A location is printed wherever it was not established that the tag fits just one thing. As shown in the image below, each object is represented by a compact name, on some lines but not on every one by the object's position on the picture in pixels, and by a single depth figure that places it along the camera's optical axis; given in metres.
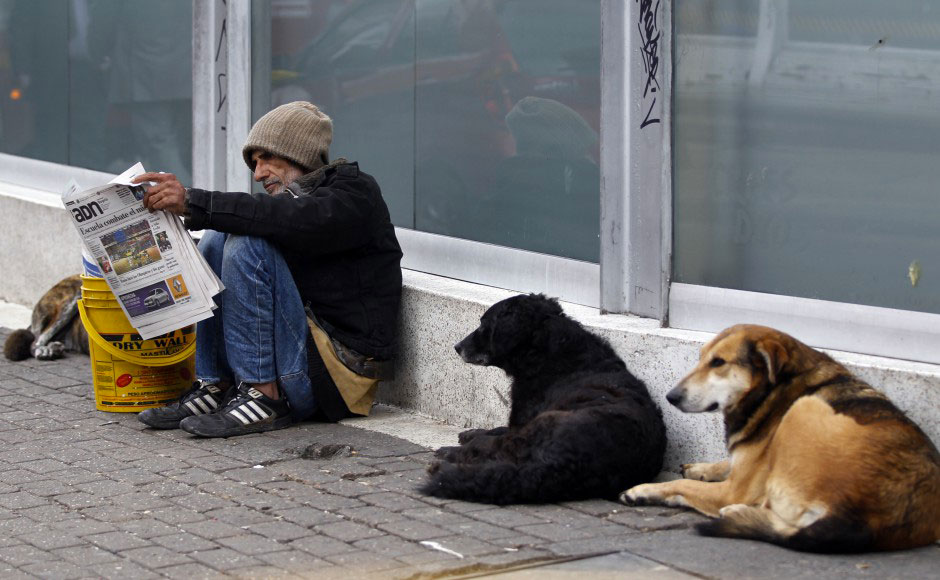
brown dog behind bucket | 15.30
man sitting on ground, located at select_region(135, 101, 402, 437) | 11.62
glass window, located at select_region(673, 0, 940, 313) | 9.63
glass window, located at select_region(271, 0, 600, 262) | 12.27
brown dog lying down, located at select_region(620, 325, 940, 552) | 8.18
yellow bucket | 12.51
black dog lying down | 9.48
